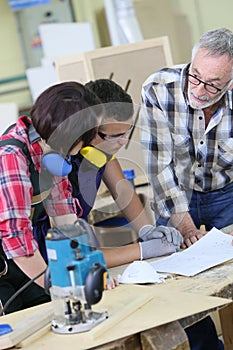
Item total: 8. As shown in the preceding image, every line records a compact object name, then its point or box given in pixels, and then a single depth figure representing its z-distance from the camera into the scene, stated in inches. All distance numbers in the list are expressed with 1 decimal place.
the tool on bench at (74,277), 86.5
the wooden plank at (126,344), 85.1
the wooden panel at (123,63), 174.1
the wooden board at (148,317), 86.0
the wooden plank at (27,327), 87.0
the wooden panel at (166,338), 86.0
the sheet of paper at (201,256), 104.8
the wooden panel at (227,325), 124.3
